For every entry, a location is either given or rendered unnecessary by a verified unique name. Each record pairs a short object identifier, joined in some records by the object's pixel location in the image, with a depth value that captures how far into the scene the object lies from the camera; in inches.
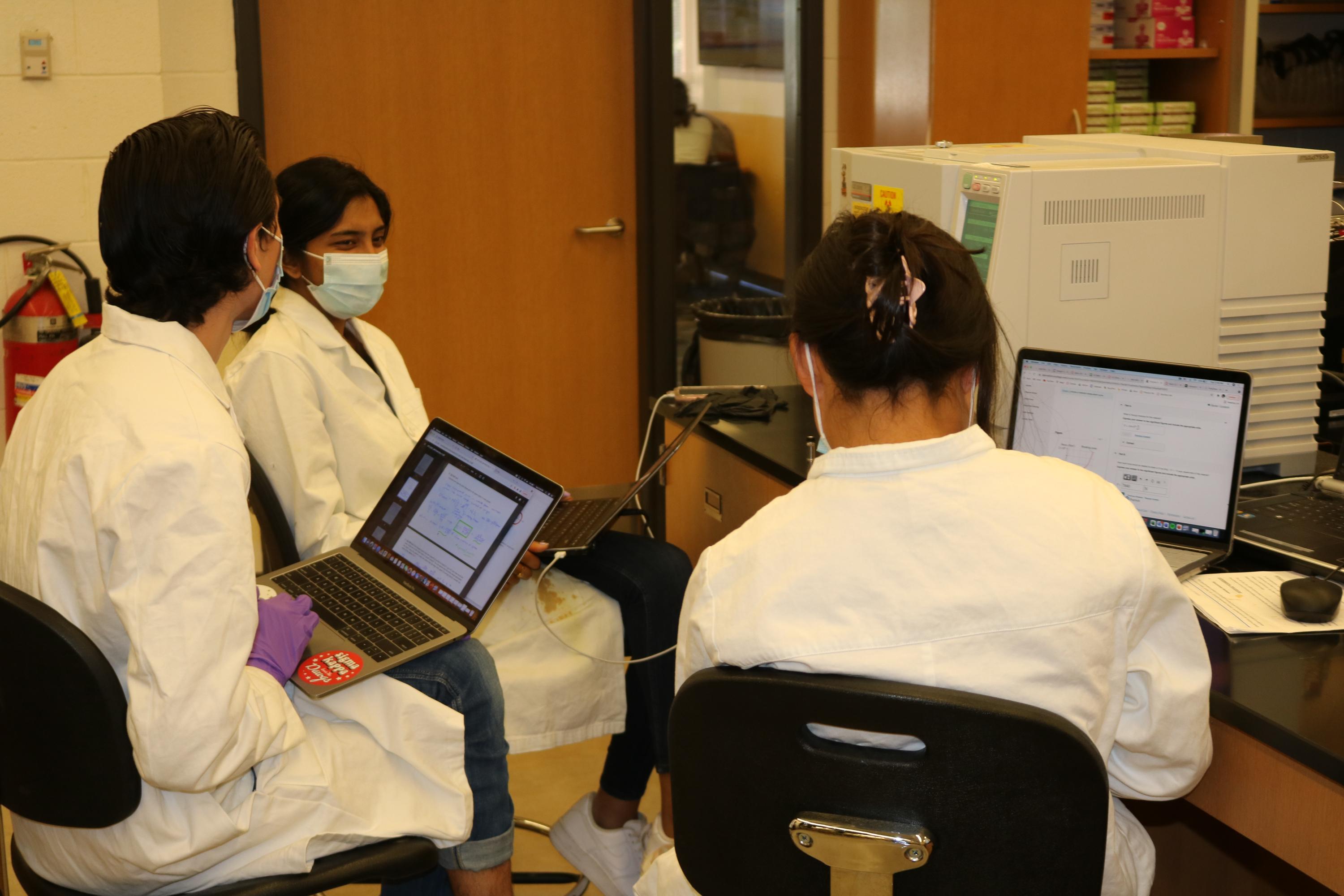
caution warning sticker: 80.1
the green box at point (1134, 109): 141.4
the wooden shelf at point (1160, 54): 138.3
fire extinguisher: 103.2
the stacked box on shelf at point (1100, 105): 140.5
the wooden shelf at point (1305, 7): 150.3
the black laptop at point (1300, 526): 62.2
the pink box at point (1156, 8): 141.3
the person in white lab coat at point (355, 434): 72.6
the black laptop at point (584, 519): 74.0
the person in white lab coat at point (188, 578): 45.8
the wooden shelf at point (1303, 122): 153.6
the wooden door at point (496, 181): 124.7
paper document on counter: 53.7
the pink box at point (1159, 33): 141.5
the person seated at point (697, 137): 137.2
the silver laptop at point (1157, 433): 62.3
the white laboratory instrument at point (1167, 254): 71.7
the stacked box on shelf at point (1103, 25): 141.3
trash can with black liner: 120.7
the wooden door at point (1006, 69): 126.4
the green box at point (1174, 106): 143.9
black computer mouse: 53.5
